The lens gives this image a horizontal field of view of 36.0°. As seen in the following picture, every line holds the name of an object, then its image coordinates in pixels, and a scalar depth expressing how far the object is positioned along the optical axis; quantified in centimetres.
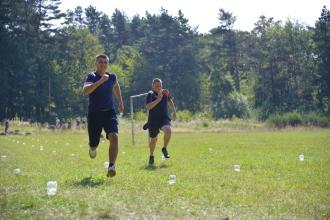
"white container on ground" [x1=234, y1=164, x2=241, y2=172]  1184
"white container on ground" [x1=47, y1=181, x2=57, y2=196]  814
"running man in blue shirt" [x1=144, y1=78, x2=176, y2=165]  1456
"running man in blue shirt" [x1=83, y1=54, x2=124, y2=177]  977
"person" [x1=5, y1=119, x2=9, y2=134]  4059
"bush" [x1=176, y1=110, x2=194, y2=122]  5799
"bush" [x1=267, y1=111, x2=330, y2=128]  5229
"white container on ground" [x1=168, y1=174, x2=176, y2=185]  949
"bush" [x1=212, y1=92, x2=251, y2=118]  7294
